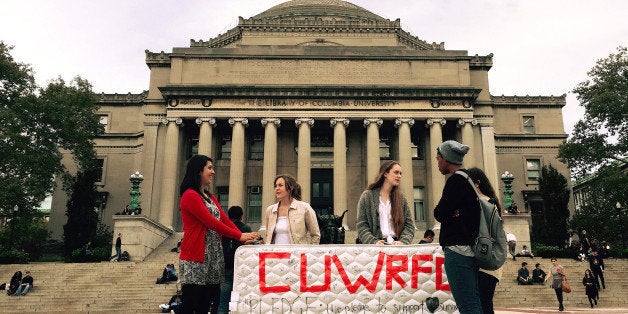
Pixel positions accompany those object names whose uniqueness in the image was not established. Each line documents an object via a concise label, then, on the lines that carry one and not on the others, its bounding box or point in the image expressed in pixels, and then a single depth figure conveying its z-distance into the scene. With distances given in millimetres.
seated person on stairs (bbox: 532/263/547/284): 22453
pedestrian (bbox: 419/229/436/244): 16031
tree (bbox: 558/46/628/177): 33875
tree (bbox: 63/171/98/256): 33719
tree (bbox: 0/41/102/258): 32875
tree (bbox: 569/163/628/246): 32656
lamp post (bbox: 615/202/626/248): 33325
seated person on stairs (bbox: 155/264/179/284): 23094
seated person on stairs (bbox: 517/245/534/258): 29038
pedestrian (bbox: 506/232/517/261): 28062
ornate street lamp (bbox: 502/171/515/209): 32062
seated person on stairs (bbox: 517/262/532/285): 22531
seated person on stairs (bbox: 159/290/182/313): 17234
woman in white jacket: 8031
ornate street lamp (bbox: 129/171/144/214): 31344
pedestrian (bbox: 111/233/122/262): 29281
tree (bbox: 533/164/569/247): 34062
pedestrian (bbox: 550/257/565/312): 17578
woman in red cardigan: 6133
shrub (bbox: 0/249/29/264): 28589
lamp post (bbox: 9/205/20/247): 33906
